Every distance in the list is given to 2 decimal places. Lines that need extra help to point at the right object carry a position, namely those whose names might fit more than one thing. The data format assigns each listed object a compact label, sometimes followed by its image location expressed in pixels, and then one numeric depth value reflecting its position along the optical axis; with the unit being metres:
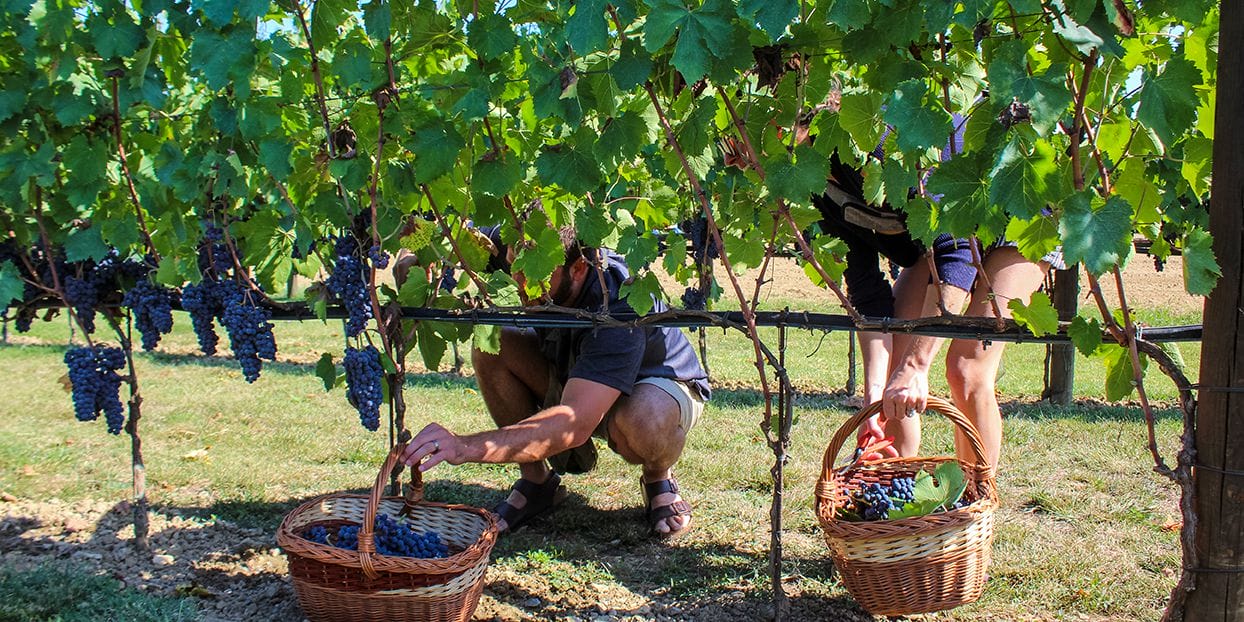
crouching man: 3.05
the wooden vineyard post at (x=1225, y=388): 1.97
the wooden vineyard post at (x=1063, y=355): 5.60
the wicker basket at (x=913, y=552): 2.56
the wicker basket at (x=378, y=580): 2.42
